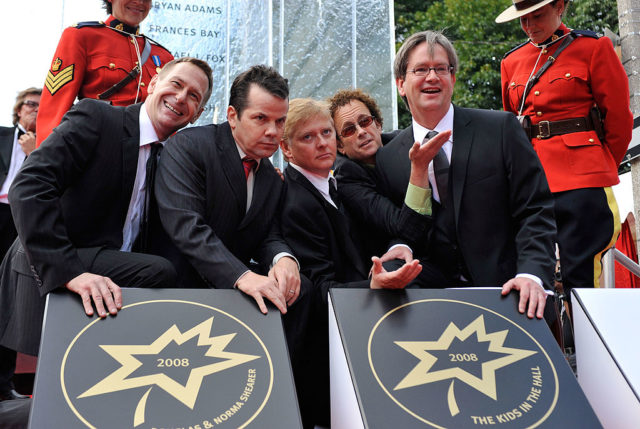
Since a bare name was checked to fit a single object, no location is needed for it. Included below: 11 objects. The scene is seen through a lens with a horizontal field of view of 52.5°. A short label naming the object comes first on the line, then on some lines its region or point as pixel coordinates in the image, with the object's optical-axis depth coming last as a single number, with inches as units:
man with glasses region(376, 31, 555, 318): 107.4
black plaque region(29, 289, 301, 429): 69.1
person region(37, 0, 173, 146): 136.6
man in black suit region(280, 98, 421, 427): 108.6
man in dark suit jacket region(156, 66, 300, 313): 97.5
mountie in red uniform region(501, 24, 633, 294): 140.0
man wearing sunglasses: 109.7
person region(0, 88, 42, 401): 164.9
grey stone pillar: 240.1
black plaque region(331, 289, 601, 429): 73.6
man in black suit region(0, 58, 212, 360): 91.9
